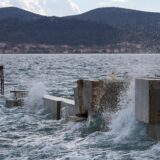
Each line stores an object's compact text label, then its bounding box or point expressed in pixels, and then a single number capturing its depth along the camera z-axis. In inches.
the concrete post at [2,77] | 1729.3
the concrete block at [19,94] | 1396.4
